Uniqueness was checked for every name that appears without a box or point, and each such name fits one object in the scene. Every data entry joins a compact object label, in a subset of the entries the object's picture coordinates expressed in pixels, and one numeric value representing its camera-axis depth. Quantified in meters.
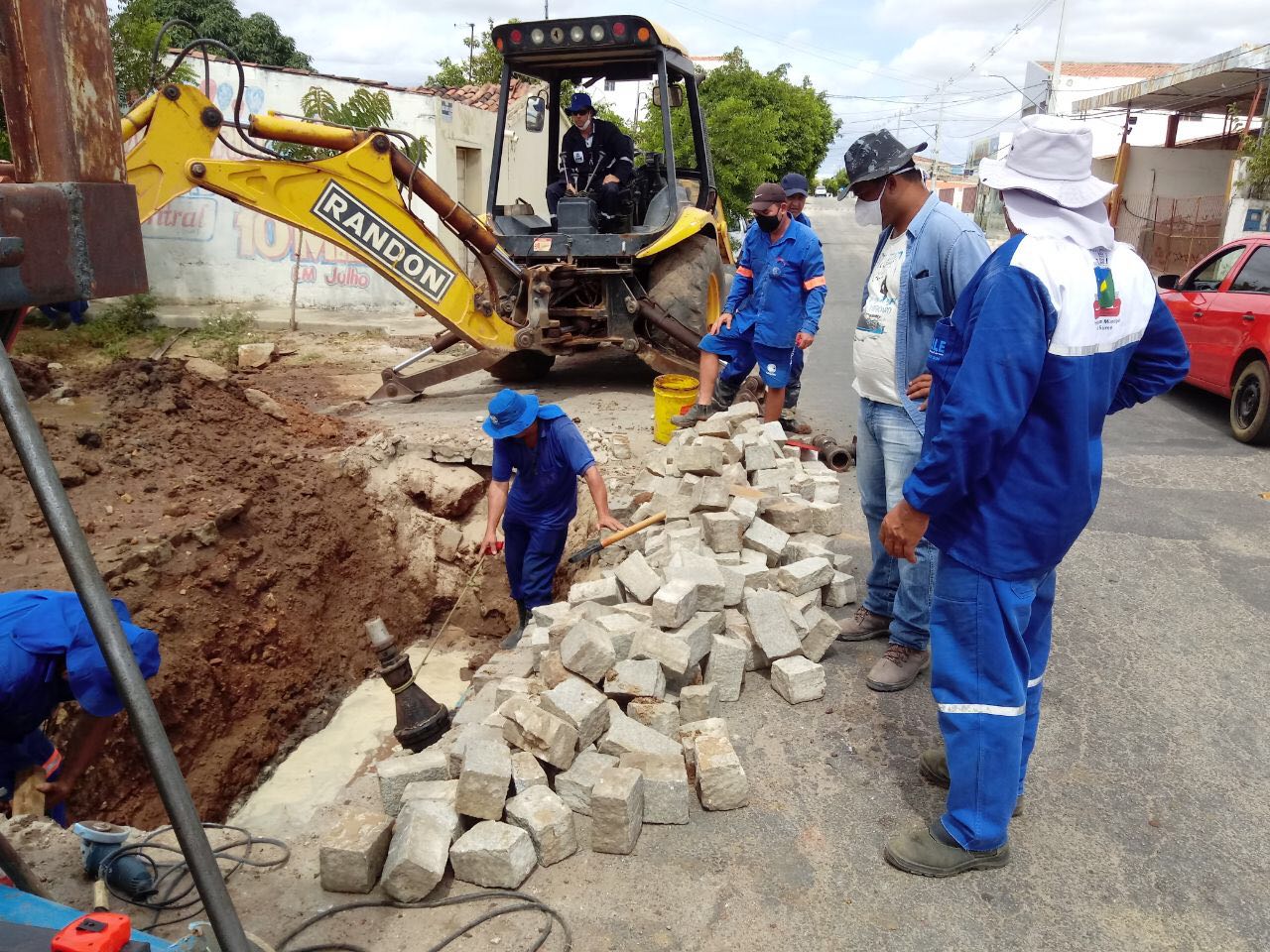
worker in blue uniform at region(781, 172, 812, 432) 6.87
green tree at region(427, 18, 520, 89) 23.42
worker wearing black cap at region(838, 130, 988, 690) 3.45
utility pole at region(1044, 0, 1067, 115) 28.75
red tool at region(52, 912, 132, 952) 1.62
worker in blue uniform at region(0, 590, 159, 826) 2.73
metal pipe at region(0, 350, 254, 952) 1.28
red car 7.53
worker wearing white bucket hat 2.34
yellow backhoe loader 6.92
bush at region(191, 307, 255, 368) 10.55
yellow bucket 7.03
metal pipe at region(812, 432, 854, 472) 6.70
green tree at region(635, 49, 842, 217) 21.39
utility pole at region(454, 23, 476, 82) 24.45
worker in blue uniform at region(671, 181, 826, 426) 6.20
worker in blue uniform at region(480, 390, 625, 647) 4.70
